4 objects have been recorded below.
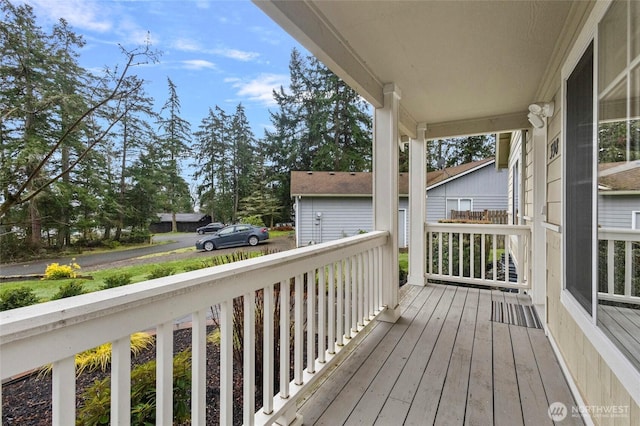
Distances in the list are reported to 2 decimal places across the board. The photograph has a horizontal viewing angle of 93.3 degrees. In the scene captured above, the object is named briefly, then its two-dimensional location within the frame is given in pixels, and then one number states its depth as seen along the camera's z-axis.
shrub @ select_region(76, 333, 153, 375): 0.98
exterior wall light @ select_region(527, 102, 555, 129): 2.71
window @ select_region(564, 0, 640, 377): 1.13
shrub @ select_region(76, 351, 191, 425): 1.04
